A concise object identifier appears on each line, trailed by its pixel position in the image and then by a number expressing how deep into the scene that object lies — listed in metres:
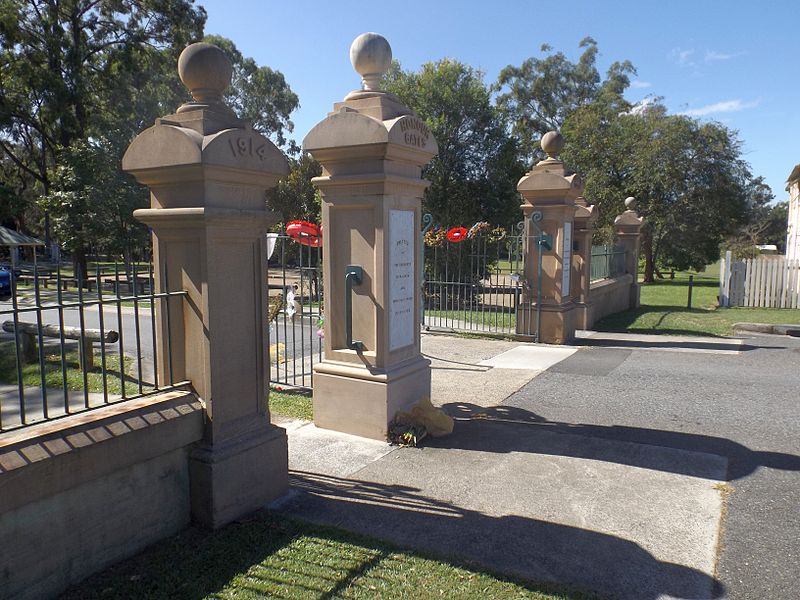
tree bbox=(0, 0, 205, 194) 22.45
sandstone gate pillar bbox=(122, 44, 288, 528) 3.73
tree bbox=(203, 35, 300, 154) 44.46
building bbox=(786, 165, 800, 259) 26.25
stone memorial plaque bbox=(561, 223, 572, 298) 10.89
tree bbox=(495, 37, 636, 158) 42.69
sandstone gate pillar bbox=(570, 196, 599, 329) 12.19
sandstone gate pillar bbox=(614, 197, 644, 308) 16.47
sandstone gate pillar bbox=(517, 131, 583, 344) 10.49
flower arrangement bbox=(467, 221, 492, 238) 11.09
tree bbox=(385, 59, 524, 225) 19.72
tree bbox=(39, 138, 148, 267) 20.81
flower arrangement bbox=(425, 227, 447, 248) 13.85
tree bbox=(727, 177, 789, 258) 72.50
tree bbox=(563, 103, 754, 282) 27.17
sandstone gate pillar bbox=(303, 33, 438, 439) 5.36
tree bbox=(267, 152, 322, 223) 26.90
